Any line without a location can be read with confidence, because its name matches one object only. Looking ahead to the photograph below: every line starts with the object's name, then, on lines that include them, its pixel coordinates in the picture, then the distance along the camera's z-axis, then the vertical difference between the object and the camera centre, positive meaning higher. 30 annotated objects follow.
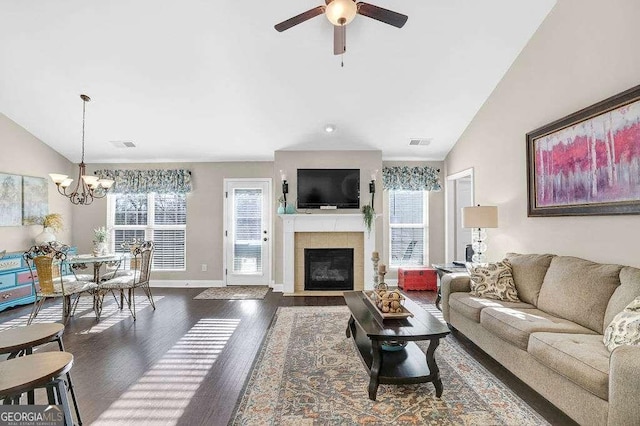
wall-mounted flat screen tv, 5.79 +0.57
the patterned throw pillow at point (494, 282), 3.30 -0.65
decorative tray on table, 2.66 -0.75
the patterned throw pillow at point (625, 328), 1.93 -0.67
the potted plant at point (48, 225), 5.43 -0.06
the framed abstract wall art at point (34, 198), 5.36 +0.41
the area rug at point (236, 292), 5.55 -1.27
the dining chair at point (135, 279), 4.39 -0.80
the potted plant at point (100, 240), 4.89 -0.32
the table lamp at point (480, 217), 4.19 +0.04
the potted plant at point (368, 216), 5.65 +0.08
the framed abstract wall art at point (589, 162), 2.54 +0.53
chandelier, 3.94 +0.53
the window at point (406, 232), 6.36 -0.23
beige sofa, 1.70 -0.82
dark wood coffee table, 2.36 -1.06
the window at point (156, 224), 6.44 -0.04
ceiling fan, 2.29 +1.53
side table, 4.32 -0.66
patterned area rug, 2.14 -1.30
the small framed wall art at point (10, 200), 5.01 +0.36
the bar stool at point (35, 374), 1.31 -0.65
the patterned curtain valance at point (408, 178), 6.16 +0.80
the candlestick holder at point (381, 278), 3.12 -0.56
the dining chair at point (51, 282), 3.75 -0.74
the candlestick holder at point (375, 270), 3.37 -0.52
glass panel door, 6.37 -0.21
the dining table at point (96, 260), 4.24 -0.50
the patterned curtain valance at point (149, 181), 6.30 +0.80
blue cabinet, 4.63 -0.88
